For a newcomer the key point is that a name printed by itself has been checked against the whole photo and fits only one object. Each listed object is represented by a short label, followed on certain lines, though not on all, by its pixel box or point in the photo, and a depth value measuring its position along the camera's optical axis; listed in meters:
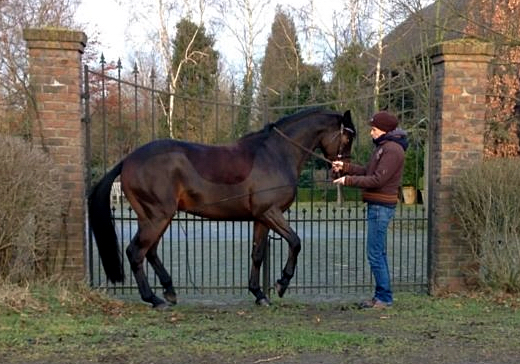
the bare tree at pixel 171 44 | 24.61
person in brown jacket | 6.22
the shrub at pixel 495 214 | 6.62
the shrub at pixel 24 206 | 5.64
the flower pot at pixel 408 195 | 18.99
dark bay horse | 6.22
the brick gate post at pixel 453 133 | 7.00
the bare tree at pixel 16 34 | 16.06
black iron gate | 7.14
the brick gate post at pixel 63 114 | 6.42
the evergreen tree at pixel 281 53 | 25.92
